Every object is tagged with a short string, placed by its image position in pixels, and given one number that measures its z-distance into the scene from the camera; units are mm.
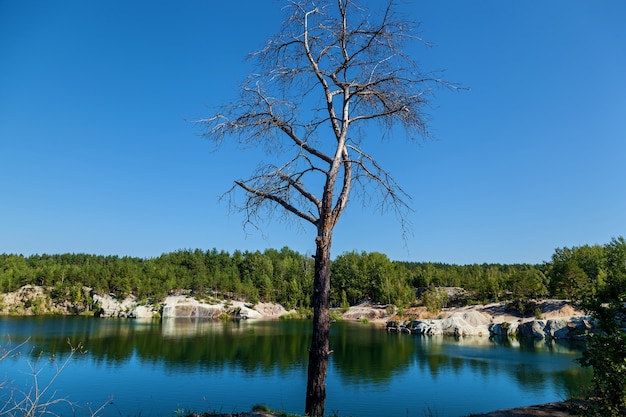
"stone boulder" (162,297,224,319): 80206
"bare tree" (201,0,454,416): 6672
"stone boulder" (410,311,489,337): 49781
